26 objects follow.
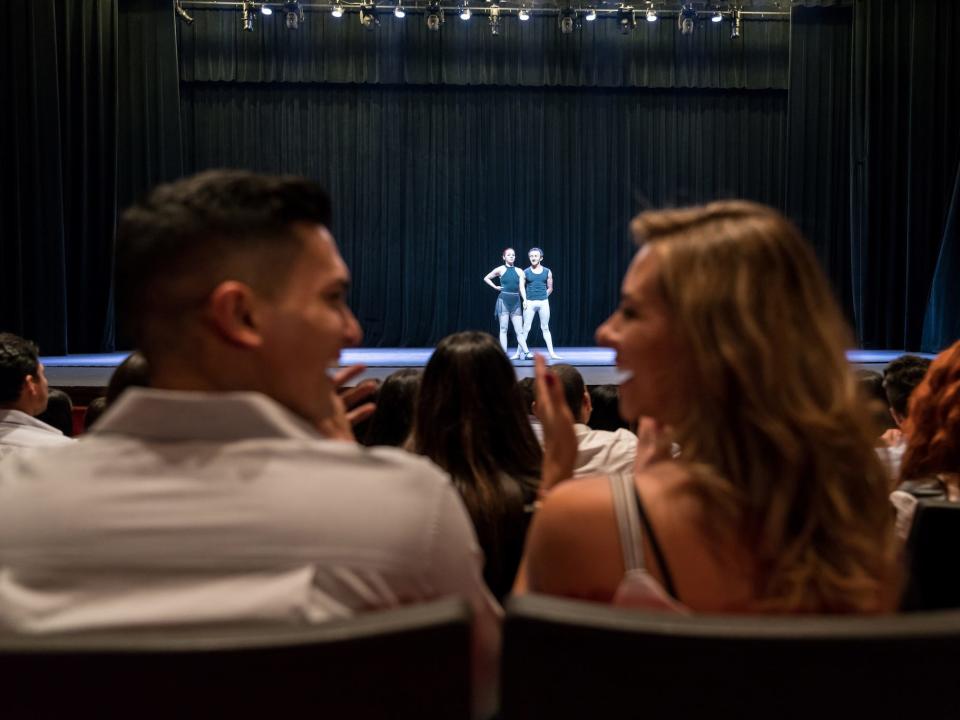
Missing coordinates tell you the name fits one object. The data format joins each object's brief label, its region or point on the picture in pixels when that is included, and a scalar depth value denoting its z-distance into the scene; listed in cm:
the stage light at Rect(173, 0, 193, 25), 1042
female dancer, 1047
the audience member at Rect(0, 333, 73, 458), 265
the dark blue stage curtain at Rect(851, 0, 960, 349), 1050
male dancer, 1029
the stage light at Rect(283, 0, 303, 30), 1004
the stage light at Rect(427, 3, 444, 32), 976
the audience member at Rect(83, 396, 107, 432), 279
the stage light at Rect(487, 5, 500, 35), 1041
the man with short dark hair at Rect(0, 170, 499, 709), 81
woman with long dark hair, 169
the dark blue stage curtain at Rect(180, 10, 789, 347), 1125
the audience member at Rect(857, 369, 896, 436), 324
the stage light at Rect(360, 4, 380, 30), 1008
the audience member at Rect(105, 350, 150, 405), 218
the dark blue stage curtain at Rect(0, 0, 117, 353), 929
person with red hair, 179
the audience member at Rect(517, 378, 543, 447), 317
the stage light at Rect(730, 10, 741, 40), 1035
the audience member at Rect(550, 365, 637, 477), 239
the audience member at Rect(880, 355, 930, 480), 276
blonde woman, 89
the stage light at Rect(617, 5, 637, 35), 1046
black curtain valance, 1108
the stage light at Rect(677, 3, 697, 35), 1024
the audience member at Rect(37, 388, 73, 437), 377
